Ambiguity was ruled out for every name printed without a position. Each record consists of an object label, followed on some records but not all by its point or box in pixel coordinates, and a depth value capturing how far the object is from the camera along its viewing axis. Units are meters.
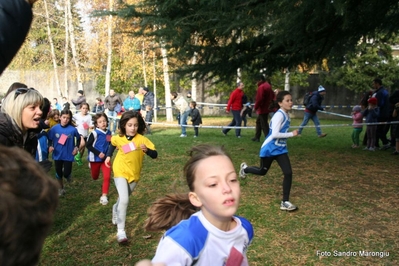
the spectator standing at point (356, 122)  11.66
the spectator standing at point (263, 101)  12.09
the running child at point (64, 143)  6.79
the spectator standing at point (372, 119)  11.40
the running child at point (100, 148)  6.37
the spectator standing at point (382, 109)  11.29
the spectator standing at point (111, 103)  17.80
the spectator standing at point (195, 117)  15.20
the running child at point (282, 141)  5.84
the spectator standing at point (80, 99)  17.80
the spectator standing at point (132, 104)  16.44
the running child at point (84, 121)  10.07
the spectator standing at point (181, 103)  16.75
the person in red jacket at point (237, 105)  14.46
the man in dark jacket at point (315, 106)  13.09
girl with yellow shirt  4.88
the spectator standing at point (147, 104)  16.28
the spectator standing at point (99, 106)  21.78
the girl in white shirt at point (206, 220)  2.07
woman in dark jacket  3.51
